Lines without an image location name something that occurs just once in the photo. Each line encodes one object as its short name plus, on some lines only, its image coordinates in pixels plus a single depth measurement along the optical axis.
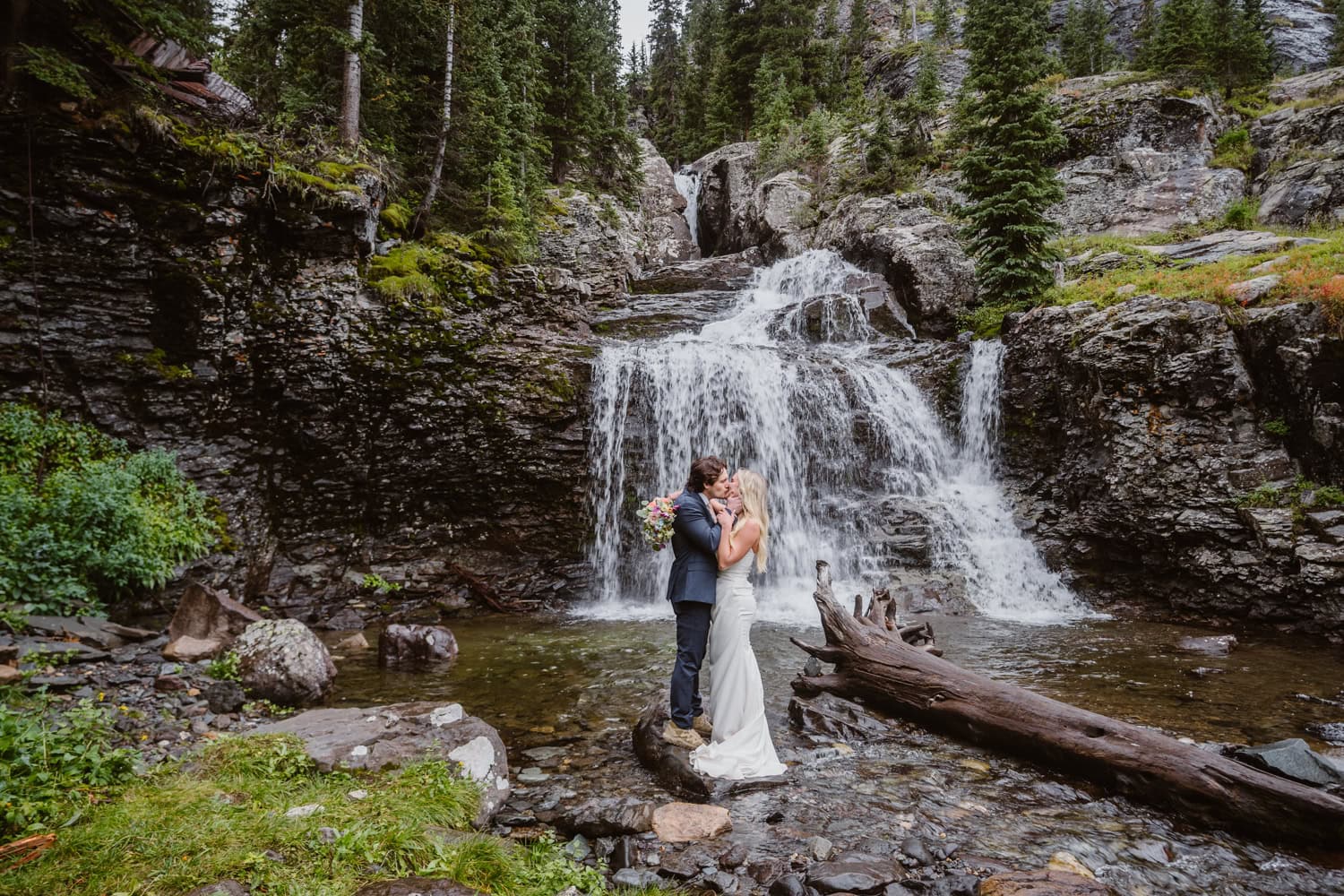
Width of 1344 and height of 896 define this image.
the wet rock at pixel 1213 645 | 8.82
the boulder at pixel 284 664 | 6.46
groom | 5.21
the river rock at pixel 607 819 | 4.03
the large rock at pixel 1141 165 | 21.38
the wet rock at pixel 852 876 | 3.32
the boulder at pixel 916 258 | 20.38
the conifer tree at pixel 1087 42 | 42.56
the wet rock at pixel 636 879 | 3.42
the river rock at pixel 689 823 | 3.95
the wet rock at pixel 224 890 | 2.75
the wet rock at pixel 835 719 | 5.67
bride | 4.81
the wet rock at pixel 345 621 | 11.34
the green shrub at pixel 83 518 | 7.36
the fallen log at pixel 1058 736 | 3.78
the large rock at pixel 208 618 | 7.37
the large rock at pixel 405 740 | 4.54
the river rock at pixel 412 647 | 8.55
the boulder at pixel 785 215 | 29.55
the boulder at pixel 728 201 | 33.78
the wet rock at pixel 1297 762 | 3.89
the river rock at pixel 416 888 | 2.94
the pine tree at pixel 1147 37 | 29.14
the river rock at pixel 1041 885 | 3.18
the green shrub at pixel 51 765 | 3.25
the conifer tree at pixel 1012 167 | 16.53
